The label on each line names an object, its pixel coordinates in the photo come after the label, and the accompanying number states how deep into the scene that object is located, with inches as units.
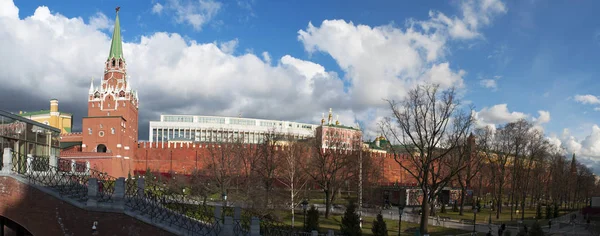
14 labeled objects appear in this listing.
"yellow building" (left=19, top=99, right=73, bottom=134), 3462.1
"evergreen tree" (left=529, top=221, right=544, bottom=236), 892.8
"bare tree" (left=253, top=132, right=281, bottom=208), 1366.9
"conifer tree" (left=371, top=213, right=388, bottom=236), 886.4
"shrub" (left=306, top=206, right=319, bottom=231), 1022.4
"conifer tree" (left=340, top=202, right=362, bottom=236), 895.7
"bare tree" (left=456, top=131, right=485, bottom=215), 1456.2
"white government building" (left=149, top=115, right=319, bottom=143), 4350.4
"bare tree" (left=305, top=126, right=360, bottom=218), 1481.3
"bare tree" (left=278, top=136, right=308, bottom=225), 1633.6
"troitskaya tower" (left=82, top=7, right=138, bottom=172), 2383.1
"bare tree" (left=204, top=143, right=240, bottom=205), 1412.4
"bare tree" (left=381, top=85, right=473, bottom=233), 1025.3
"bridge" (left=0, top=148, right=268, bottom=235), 576.7
